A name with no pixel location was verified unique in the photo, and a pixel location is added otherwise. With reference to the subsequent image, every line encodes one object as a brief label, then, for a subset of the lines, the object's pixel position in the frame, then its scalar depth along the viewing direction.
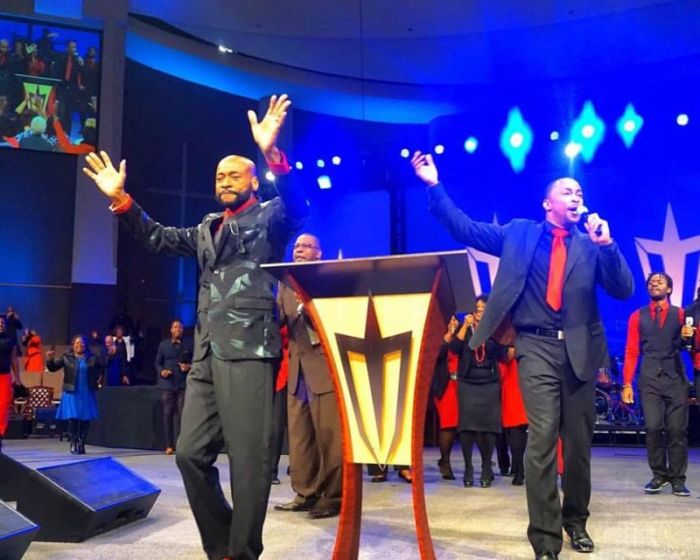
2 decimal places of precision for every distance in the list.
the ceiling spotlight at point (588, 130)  13.01
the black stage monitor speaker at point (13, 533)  2.97
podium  2.77
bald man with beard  2.96
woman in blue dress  9.91
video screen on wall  15.58
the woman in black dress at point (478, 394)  6.64
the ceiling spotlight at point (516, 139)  13.88
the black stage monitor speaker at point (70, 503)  3.88
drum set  11.21
